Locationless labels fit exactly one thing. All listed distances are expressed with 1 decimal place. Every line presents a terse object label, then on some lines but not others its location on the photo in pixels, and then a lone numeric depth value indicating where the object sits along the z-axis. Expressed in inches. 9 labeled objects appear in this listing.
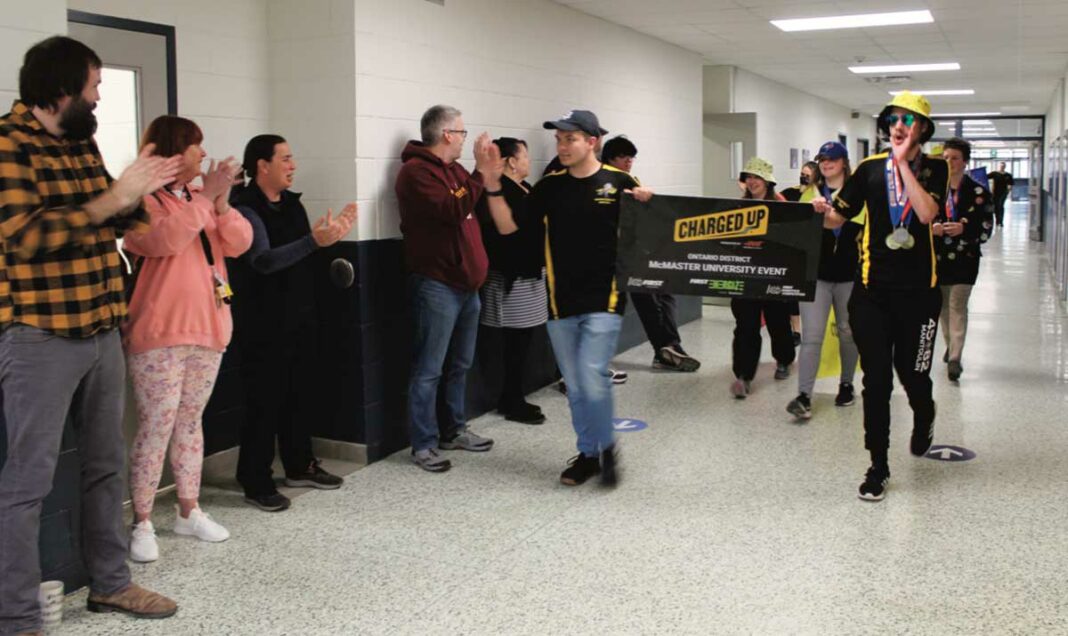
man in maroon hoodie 181.6
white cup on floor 120.9
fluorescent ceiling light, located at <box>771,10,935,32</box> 302.4
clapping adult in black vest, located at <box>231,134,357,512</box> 162.6
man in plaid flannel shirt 108.0
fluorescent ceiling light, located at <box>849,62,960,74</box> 445.7
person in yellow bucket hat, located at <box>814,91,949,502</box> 160.7
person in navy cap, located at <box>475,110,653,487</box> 171.0
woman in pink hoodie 136.6
